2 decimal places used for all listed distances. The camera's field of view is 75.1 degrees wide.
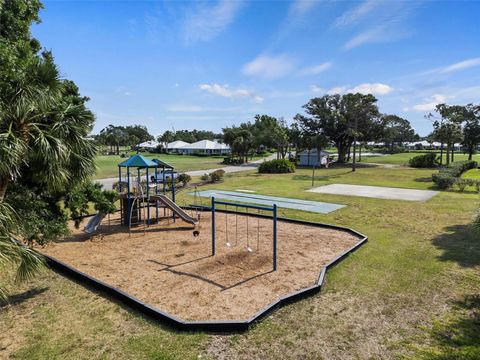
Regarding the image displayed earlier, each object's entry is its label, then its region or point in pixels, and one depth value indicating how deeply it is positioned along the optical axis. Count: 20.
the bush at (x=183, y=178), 23.06
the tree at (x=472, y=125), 44.94
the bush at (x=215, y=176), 26.26
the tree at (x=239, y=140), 50.48
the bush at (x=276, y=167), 35.00
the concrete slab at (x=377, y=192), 18.69
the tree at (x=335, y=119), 42.56
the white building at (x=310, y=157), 43.66
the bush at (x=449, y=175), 21.88
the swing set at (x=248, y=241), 7.77
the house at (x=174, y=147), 86.66
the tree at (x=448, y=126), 33.66
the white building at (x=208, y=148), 78.44
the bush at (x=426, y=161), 38.94
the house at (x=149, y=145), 101.12
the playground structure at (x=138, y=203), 11.98
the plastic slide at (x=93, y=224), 10.54
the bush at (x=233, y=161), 50.31
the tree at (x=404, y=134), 112.99
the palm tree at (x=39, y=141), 4.85
